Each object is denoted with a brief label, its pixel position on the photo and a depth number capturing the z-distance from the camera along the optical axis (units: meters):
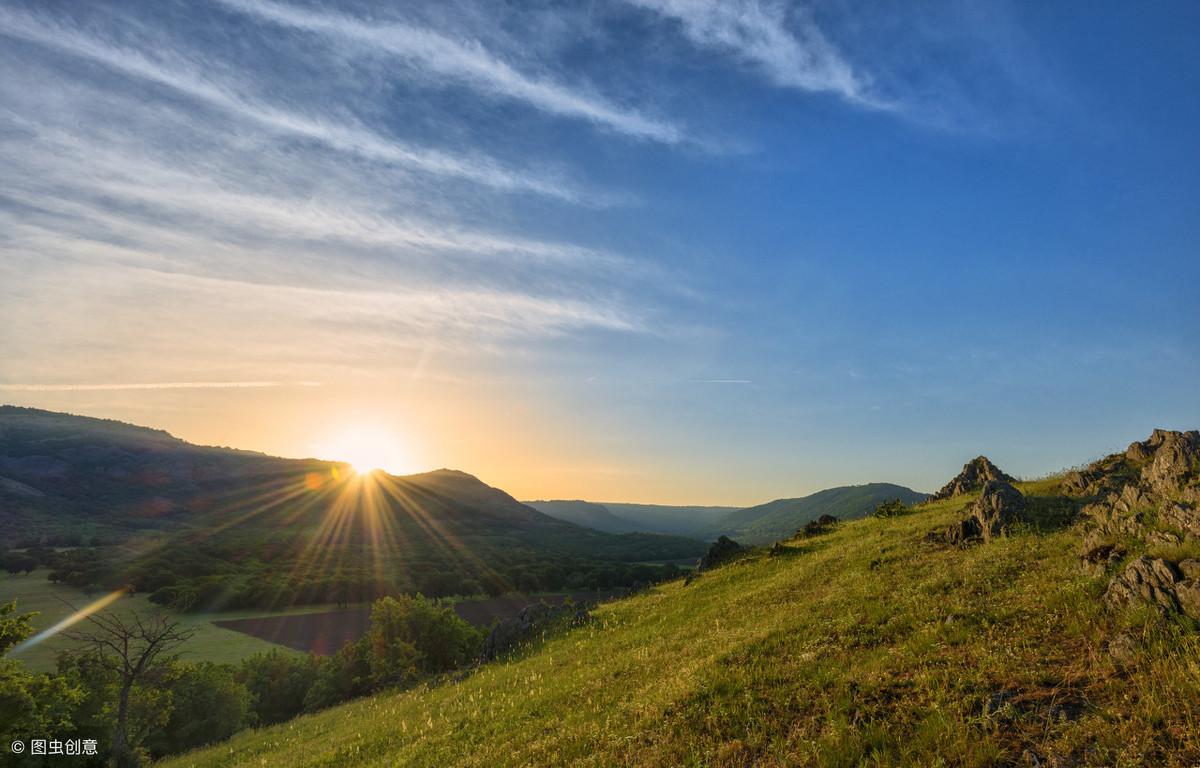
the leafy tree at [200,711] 47.97
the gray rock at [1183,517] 11.58
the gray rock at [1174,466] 15.42
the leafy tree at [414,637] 50.75
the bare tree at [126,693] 24.78
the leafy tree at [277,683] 59.62
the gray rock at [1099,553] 12.69
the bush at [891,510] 32.59
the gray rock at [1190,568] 9.85
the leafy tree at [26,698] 25.05
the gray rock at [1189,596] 9.26
